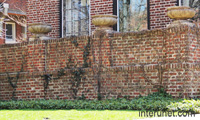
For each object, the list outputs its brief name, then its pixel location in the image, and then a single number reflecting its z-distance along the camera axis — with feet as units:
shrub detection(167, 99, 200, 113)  28.66
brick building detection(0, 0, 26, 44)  82.28
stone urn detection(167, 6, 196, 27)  36.19
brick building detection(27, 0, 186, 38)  43.06
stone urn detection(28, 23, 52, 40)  44.65
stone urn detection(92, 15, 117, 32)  40.16
